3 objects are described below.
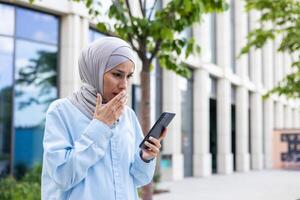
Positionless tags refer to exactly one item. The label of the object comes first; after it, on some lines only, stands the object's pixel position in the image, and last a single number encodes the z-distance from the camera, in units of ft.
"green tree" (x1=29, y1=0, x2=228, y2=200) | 20.80
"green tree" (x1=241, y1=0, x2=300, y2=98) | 38.45
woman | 6.82
